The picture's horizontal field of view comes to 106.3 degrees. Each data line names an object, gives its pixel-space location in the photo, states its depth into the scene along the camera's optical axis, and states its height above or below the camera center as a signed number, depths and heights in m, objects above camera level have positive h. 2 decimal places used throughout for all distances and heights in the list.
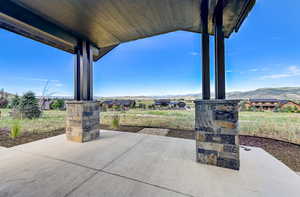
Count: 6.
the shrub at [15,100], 8.23 +0.09
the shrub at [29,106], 7.12 -0.29
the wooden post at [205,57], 2.12 +0.83
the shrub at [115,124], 4.92 -1.00
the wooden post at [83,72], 3.32 +0.90
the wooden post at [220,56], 2.00 +0.79
